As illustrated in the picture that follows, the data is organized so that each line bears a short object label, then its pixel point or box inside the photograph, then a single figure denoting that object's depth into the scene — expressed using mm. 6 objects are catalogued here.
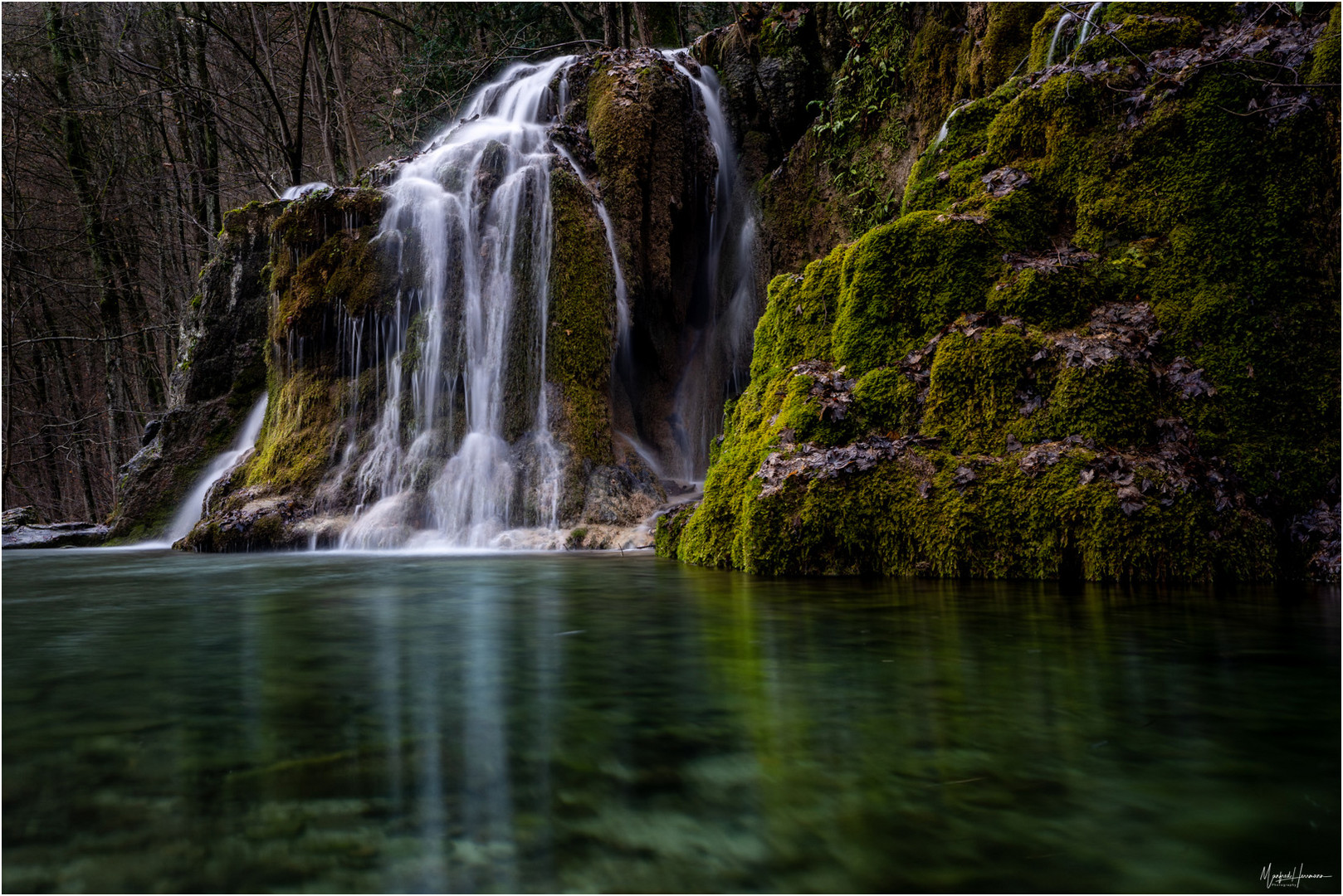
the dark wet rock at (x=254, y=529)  10234
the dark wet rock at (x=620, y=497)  9938
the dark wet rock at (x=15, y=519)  14219
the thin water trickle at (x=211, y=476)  12672
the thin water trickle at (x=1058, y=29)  6895
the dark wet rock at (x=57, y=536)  12820
